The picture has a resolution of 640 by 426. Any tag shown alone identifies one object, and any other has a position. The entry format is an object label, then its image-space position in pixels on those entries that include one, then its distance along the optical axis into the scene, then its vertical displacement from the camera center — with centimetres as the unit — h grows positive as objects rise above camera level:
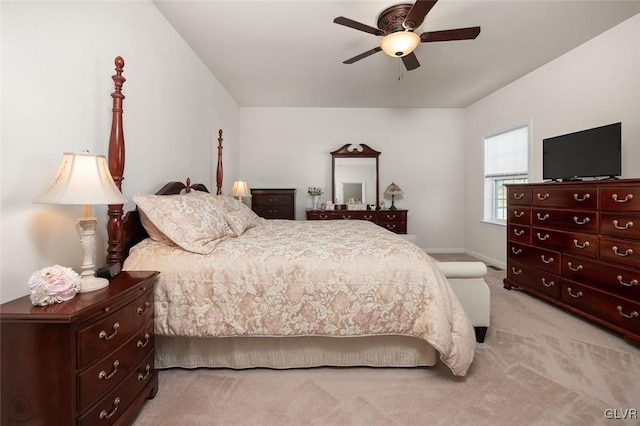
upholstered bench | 199 -57
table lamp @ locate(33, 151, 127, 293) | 115 +7
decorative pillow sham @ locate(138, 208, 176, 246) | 180 -13
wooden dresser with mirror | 512 +59
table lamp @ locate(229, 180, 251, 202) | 387 +26
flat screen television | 237 +49
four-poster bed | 160 -47
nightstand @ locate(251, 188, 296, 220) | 483 +11
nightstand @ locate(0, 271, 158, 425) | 98 -54
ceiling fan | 211 +136
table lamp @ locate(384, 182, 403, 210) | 513 +33
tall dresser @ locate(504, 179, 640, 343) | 208 -35
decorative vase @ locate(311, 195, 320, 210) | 507 +13
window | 400 +64
